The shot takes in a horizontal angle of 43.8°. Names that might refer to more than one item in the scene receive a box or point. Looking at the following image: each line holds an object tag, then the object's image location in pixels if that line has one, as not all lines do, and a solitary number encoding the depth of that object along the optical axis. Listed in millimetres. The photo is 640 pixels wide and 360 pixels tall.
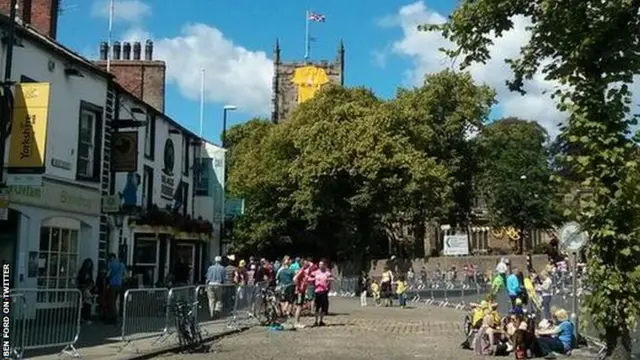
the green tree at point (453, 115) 54456
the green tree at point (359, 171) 45250
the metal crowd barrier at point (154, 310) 15992
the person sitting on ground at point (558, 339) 16734
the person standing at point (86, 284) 21344
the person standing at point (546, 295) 21875
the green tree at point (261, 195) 55438
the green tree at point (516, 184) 62562
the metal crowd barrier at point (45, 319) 12758
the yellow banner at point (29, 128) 16328
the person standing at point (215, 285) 21297
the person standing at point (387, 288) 35688
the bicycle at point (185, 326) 16406
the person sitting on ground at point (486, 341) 16844
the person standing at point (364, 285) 36375
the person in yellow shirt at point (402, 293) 34312
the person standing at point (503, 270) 23425
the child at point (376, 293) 36944
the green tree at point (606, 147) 11586
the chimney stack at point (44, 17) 26756
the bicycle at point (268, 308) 23359
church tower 102562
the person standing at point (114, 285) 21391
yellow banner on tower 101375
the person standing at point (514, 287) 20069
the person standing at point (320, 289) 22391
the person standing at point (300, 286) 22375
